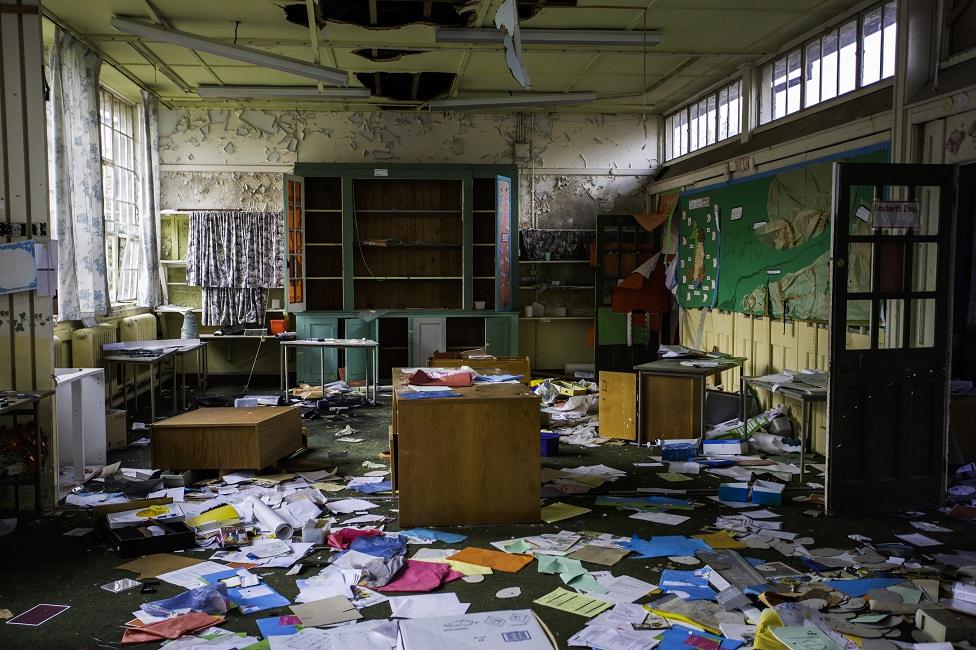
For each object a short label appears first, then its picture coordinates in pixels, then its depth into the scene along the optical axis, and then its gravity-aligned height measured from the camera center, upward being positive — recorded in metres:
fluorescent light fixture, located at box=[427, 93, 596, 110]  8.92 +2.05
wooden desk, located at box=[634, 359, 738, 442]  6.49 -1.03
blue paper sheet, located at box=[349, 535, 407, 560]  4.06 -1.41
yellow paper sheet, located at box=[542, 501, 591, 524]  4.67 -1.42
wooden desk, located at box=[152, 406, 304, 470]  5.50 -1.17
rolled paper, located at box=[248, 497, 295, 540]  4.36 -1.38
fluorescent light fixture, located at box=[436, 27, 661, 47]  6.92 +2.15
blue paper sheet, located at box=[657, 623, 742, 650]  3.09 -1.43
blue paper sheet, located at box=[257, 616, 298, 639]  3.20 -1.44
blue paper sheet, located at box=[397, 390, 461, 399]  4.53 -0.69
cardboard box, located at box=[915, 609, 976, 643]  3.07 -1.37
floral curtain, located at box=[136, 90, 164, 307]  9.63 +0.74
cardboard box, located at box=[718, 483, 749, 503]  5.04 -1.37
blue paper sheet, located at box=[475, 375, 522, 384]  5.28 -0.68
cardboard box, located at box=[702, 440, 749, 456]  6.30 -1.36
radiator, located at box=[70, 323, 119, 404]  7.17 -0.67
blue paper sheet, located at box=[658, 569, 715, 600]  3.56 -1.42
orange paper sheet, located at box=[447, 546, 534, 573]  3.91 -1.43
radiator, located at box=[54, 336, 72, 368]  6.84 -0.69
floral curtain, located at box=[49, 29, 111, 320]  6.96 +0.87
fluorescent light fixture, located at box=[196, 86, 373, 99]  8.53 +2.03
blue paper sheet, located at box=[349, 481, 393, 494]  5.27 -1.42
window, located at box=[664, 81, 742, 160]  8.71 +1.88
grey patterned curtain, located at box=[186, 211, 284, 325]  9.95 +0.17
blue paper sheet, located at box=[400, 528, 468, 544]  4.31 -1.43
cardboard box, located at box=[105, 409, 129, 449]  6.52 -1.28
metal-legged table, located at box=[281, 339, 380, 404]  8.32 -0.73
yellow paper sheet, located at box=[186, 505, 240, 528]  4.57 -1.42
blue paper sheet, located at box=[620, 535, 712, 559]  4.09 -1.42
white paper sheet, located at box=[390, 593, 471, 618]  3.37 -1.43
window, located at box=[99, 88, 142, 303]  8.97 +0.91
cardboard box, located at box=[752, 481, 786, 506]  4.95 -1.36
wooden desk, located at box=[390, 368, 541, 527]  4.49 -1.05
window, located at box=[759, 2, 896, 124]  6.06 +1.84
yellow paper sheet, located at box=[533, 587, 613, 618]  3.42 -1.44
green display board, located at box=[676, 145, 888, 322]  6.53 +0.32
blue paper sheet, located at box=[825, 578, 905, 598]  3.59 -1.42
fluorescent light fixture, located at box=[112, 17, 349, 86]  6.70 +1.95
